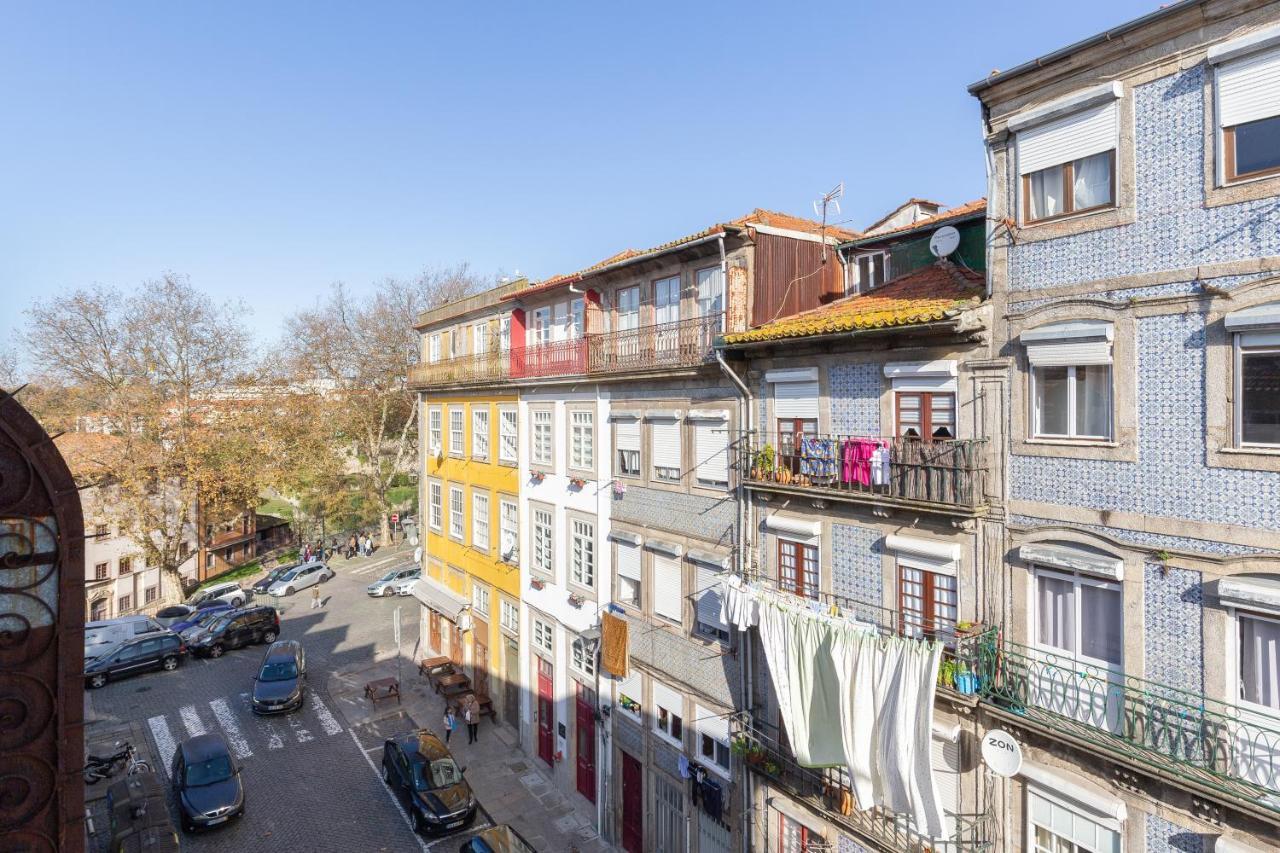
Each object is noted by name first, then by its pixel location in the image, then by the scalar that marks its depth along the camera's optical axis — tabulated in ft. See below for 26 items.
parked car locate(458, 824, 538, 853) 49.98
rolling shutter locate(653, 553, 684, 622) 53.16
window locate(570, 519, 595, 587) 63.26
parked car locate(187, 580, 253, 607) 121.60
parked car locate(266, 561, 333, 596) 131.13
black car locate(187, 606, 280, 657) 98.53
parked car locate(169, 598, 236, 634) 105.09
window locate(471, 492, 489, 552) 84.58
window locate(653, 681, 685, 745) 52.60
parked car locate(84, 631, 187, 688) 88.48
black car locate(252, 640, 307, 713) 79.61
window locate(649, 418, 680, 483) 53.88
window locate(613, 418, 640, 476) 58.44
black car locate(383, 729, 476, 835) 58.13
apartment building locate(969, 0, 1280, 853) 25.76
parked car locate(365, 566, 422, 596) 129.70
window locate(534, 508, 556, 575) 70.28
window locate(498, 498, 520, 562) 76.95
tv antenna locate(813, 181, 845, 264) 50.34
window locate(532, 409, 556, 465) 71.00
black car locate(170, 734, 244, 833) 57.98
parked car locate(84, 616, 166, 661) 93.76
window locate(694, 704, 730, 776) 48.44
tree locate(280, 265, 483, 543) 158.51
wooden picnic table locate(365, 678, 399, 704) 83.97
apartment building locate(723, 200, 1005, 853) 33.73
